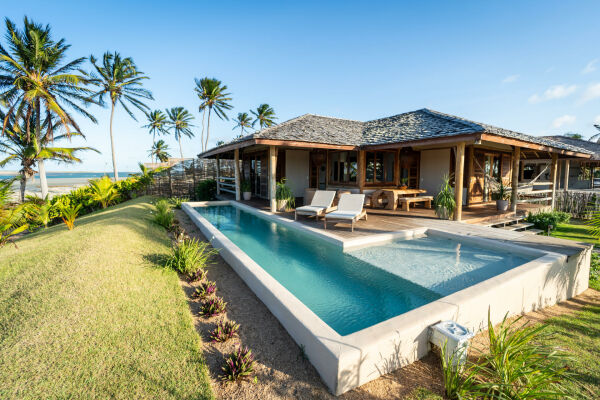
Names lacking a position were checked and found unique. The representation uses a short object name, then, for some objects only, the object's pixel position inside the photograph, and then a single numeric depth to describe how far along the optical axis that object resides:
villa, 8.54
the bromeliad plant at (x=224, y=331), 2.91
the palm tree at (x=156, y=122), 40.94
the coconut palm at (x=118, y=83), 22.88
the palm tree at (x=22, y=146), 14.60
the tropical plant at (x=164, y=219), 8.16
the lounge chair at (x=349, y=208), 7.34
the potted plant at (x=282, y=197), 10.28
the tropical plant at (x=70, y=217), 7.03
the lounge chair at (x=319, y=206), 8.17
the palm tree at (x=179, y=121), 40.72
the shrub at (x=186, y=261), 4.61
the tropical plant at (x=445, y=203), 7.95
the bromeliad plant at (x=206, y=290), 3.89
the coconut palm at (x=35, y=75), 13.38
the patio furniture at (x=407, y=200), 9.66
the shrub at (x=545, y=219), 8.34
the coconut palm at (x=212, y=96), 29.70
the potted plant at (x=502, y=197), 9.87
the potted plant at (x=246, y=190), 13.87
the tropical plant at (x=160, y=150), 46.62
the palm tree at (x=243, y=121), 42.25
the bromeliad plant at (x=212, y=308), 3.43
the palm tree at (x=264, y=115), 40.44
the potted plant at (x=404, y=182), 12.43
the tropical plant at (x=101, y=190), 12.02
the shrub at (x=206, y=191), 16.23
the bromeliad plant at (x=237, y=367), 2.37
